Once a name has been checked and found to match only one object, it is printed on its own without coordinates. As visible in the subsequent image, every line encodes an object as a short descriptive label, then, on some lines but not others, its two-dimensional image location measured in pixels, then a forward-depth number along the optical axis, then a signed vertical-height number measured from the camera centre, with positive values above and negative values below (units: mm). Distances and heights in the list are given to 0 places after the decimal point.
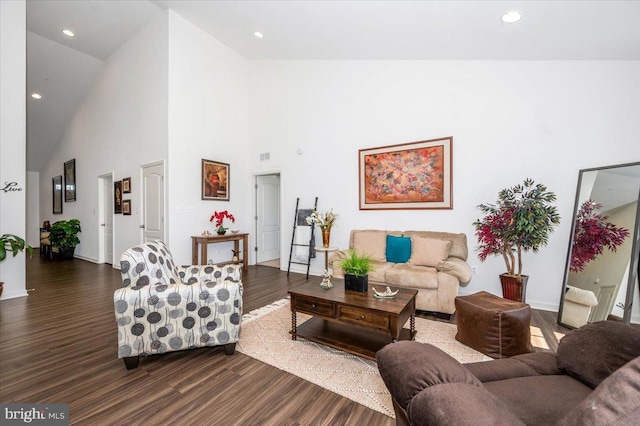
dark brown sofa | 633 -581
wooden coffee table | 2258 -934
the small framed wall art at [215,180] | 5399 +539
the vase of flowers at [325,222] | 4698 -242
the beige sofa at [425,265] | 3238 -746
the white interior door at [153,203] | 5023 +67
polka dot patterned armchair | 2109 -832
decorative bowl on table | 2469 -770
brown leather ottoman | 2322 -1014
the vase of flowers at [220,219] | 5384 -237
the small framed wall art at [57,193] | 8320 +382
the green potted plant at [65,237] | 6992 -794
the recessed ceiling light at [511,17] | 2742 +1949
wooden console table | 5004 -629
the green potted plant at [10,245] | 3662 -552
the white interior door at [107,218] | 6477 -278
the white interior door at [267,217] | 6391 -234
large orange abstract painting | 4148 +529
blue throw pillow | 3953 -590
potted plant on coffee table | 2658 -621
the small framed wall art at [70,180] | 7621 +715
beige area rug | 1937 -1270
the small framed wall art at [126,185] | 5742 +435
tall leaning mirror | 2611 -389
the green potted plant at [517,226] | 3049 -188
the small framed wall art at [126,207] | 5777 -16
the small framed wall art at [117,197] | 6000 +201
